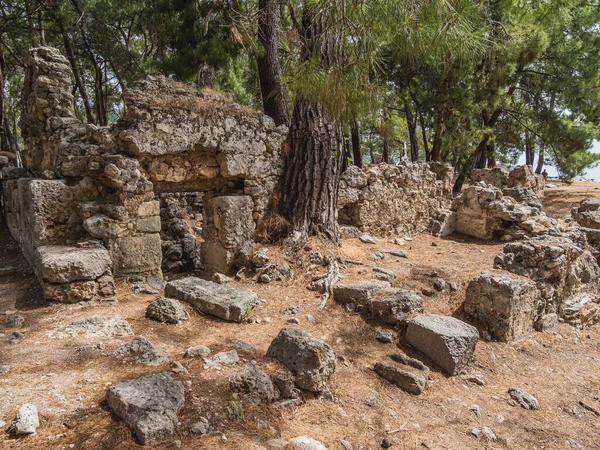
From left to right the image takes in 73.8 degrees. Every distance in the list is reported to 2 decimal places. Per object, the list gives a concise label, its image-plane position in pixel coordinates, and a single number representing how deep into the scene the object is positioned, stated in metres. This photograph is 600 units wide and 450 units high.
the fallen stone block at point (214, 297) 4.08
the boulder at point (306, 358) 2.96
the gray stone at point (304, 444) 2.37
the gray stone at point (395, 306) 4.39
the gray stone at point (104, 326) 3.34
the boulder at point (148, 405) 2.12
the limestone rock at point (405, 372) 3.46
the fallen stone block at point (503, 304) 4.57
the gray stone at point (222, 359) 3.00
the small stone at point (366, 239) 7.11
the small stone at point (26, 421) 2.03
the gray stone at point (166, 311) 3.84
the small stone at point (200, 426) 2.26
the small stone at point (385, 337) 4.15
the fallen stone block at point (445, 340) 3.82
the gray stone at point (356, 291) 4.66
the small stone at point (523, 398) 3.56
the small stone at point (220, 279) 5.30
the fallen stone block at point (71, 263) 3.89
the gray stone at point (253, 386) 2.68
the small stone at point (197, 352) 3.11
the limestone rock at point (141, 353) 2.86
